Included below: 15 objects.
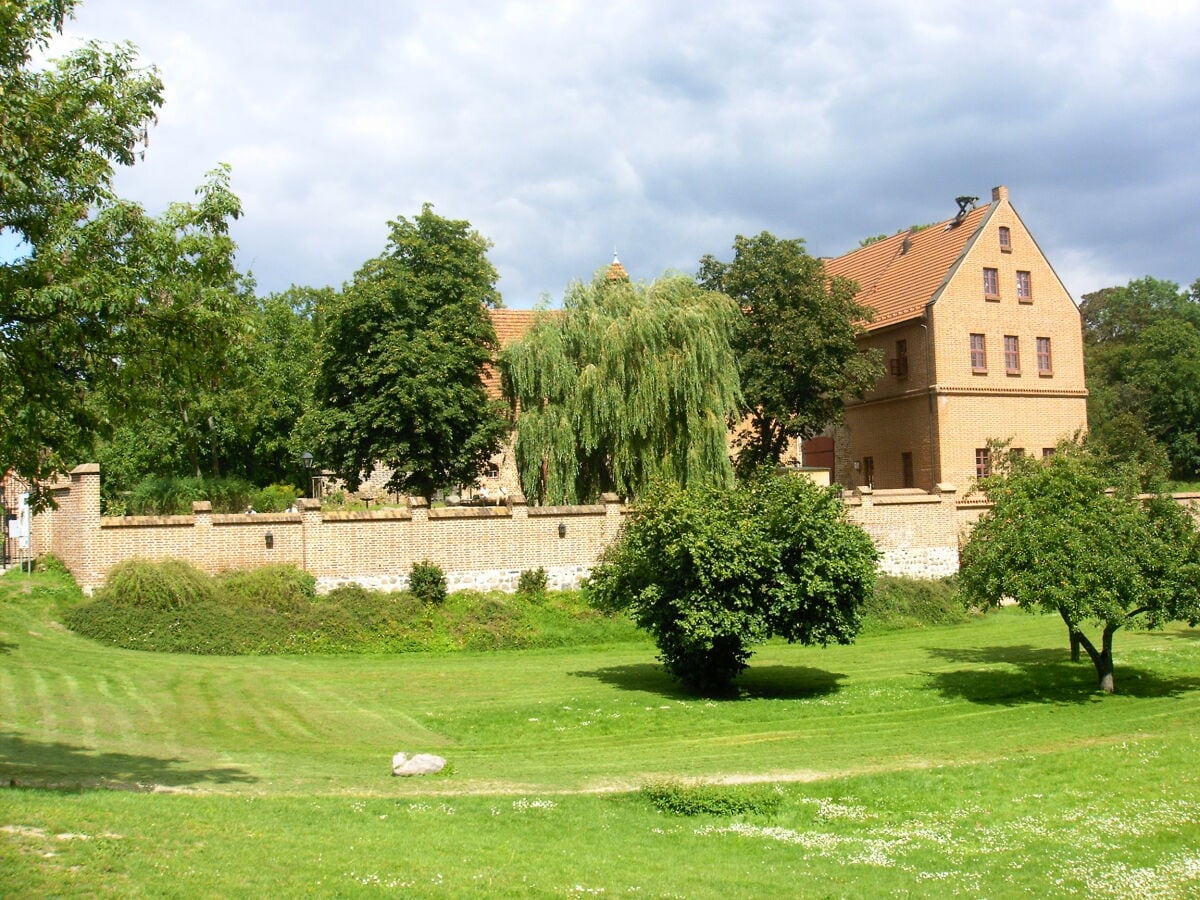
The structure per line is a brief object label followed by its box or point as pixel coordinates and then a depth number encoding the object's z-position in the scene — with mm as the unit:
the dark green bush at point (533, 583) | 28969
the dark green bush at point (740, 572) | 20250
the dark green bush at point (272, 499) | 38000
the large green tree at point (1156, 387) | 60688
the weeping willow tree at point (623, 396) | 30297
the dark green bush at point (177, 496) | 29922
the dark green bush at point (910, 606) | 31781
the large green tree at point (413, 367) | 33031
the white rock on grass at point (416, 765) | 14055
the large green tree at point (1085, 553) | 20953
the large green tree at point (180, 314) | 11039
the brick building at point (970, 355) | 40062
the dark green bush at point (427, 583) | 27438
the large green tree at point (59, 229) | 10141
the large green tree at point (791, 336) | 36125
